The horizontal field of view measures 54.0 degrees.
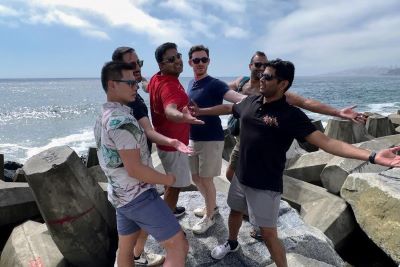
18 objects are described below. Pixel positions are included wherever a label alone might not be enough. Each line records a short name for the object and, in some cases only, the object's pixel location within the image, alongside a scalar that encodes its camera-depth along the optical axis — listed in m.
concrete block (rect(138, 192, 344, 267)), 4.05
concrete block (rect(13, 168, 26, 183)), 7.64
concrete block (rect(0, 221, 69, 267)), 4.33
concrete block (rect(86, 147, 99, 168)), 9.70
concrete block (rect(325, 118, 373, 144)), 10.40
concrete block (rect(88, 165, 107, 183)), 7.54
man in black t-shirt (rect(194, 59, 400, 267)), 3.20
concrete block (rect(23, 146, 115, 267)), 3.96
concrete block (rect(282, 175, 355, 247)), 5.50
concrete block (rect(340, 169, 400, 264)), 4.88
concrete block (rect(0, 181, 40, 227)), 5.54
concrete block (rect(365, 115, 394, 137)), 12.09
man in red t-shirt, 3.55
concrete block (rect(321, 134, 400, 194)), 6.25
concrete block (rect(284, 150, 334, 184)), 7.29
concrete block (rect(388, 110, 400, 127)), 14.19
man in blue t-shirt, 4.12
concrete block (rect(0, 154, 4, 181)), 8.00
